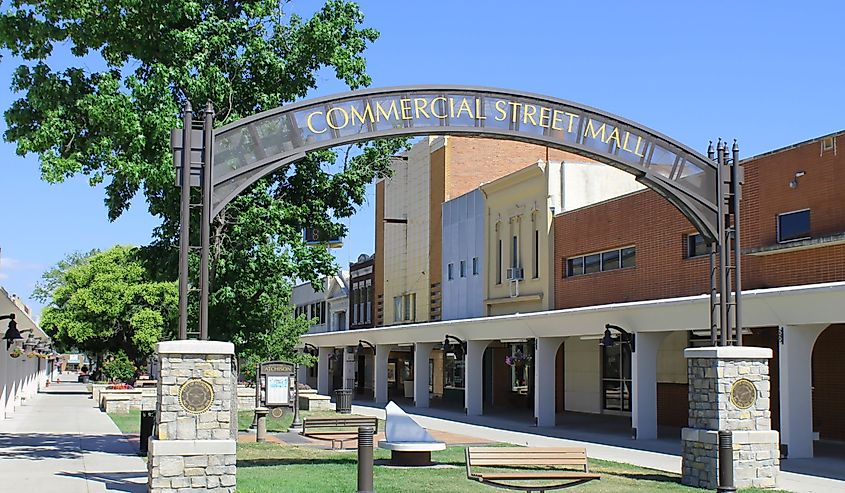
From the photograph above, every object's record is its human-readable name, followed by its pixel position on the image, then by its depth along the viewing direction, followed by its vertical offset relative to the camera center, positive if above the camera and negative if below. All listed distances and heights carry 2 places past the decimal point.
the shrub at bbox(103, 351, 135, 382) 57.44 -1.37
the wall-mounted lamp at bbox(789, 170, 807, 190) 22.97 +3.62
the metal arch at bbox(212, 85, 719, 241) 15.35 +3.19
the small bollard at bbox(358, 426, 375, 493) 12.34 -1.40
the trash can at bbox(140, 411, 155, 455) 20.55 -1.55
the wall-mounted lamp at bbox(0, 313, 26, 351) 23.72 +0.23
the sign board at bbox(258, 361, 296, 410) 30.28 -1.10
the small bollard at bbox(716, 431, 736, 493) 14.35 -1.59
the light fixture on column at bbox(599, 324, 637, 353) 25.81 +0.22
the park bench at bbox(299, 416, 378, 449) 21.84 -1.71
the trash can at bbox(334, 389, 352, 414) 36.16 -1.88
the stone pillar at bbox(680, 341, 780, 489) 15.88 -1.07
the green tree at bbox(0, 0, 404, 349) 20.44 +4.71
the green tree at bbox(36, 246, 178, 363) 56.06 +2.06
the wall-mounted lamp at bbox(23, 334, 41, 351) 33.94 +0.01
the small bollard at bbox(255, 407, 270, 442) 24.54 -1.86
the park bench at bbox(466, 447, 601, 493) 14.17 -1.60
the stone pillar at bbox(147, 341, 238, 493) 13.73 -1.02
